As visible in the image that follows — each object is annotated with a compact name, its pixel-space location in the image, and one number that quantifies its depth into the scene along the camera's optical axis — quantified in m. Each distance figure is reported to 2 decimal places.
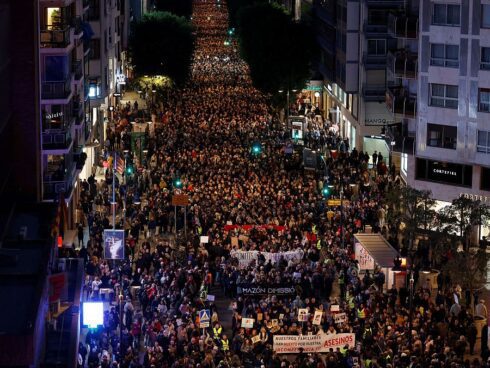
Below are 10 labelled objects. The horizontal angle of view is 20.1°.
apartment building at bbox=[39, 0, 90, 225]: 70.19
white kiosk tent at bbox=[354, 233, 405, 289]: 61.09
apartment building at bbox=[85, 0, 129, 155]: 100.19
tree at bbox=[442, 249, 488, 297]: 58.03
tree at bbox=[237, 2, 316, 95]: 124.12
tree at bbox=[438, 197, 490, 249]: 65.00
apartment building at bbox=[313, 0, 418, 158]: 102.69
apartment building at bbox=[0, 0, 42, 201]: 56.00
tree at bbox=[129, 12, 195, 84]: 136.62
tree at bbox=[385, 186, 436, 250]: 66.44
